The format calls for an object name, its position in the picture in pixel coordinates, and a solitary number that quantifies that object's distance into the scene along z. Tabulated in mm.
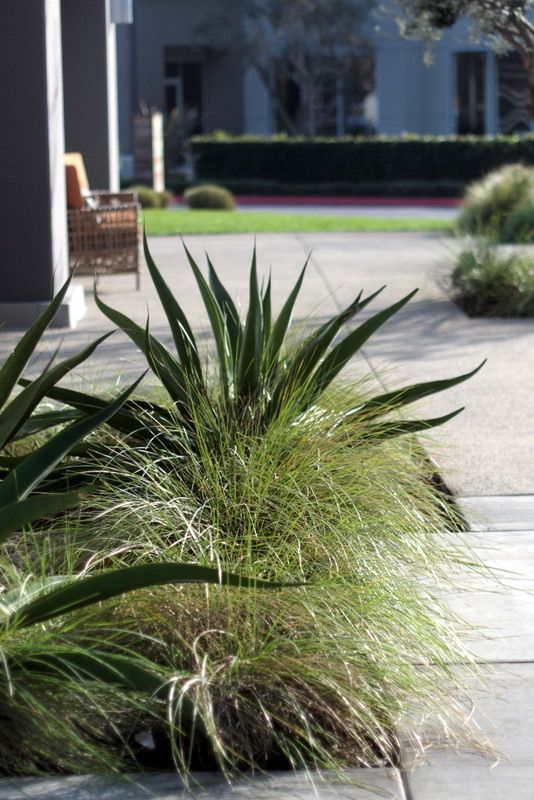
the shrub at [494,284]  10672
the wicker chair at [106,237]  11352
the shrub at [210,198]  24688
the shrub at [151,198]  25344
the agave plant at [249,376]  4688
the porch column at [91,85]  14484
